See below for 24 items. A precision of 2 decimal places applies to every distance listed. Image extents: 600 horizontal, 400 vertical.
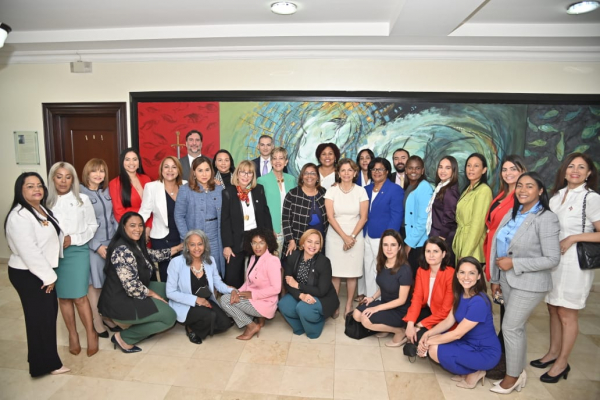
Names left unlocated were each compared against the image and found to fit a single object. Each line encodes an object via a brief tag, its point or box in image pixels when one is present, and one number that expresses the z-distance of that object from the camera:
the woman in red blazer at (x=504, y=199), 2.81
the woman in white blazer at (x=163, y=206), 3.40
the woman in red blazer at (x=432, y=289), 2.89
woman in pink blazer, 3.27
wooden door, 4.88
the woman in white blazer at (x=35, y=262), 2.44
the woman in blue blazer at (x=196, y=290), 3.17
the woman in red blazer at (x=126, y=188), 3.43
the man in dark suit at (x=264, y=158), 3.96
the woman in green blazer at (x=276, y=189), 3.66
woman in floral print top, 2.97
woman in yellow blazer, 3.02
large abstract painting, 4.46
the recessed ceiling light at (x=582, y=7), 3.24
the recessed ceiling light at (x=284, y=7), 3.33
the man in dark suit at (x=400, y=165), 4.17
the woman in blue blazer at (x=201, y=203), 3.39
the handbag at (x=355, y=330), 3.29
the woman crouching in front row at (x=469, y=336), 2.58
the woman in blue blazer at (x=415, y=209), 3.46
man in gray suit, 4.12
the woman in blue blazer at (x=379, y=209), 3.56
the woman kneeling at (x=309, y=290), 3.26
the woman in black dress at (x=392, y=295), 3.17
